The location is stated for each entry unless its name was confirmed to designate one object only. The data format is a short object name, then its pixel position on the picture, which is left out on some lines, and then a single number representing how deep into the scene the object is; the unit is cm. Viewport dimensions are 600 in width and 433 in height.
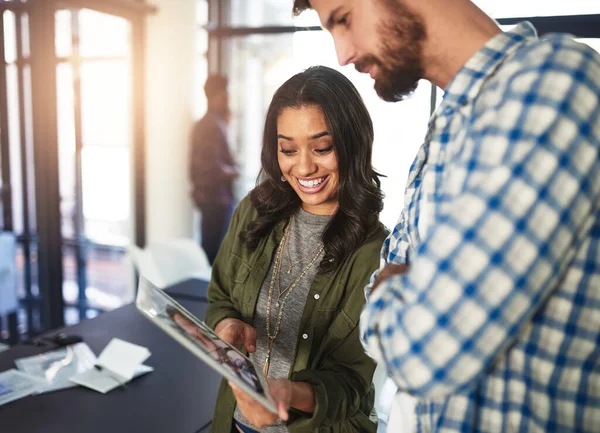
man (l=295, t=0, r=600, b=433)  63
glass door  394
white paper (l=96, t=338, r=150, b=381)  168
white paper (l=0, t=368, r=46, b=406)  151
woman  129
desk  139
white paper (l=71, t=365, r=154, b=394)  159
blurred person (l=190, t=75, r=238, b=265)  438
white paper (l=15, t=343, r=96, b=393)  162
